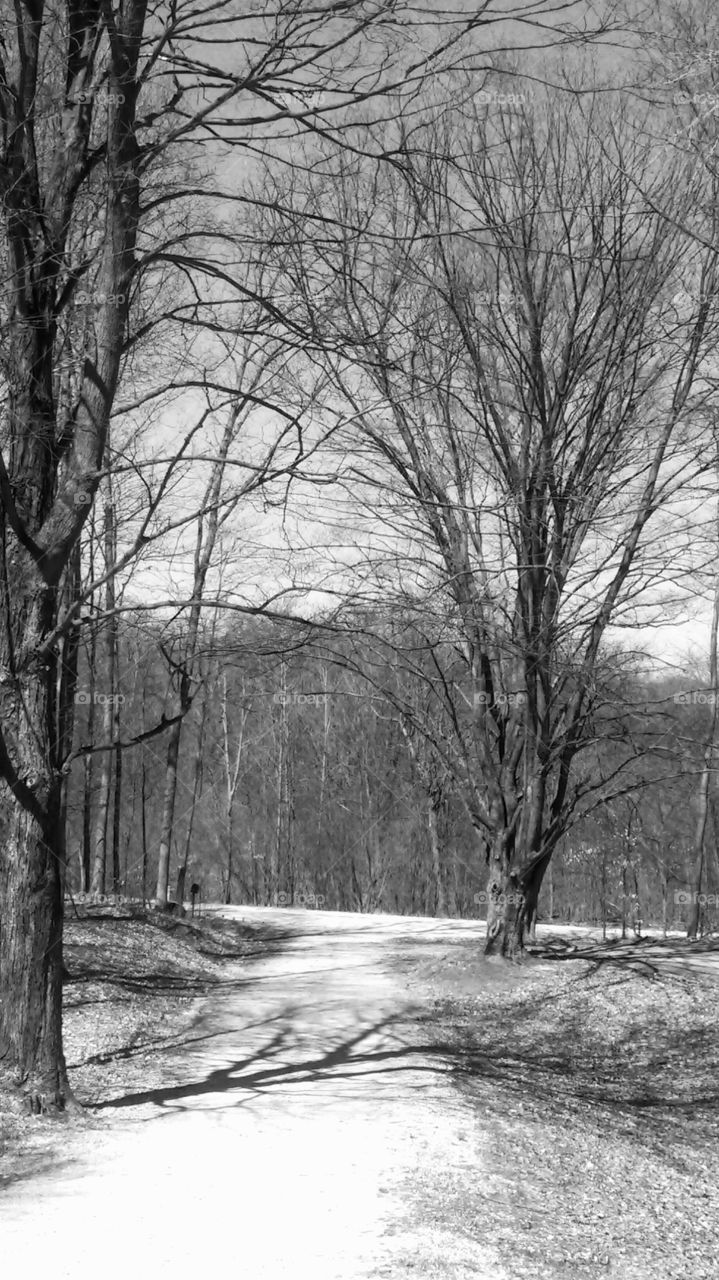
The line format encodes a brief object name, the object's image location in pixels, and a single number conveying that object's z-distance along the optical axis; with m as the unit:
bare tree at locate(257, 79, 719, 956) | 12.88
